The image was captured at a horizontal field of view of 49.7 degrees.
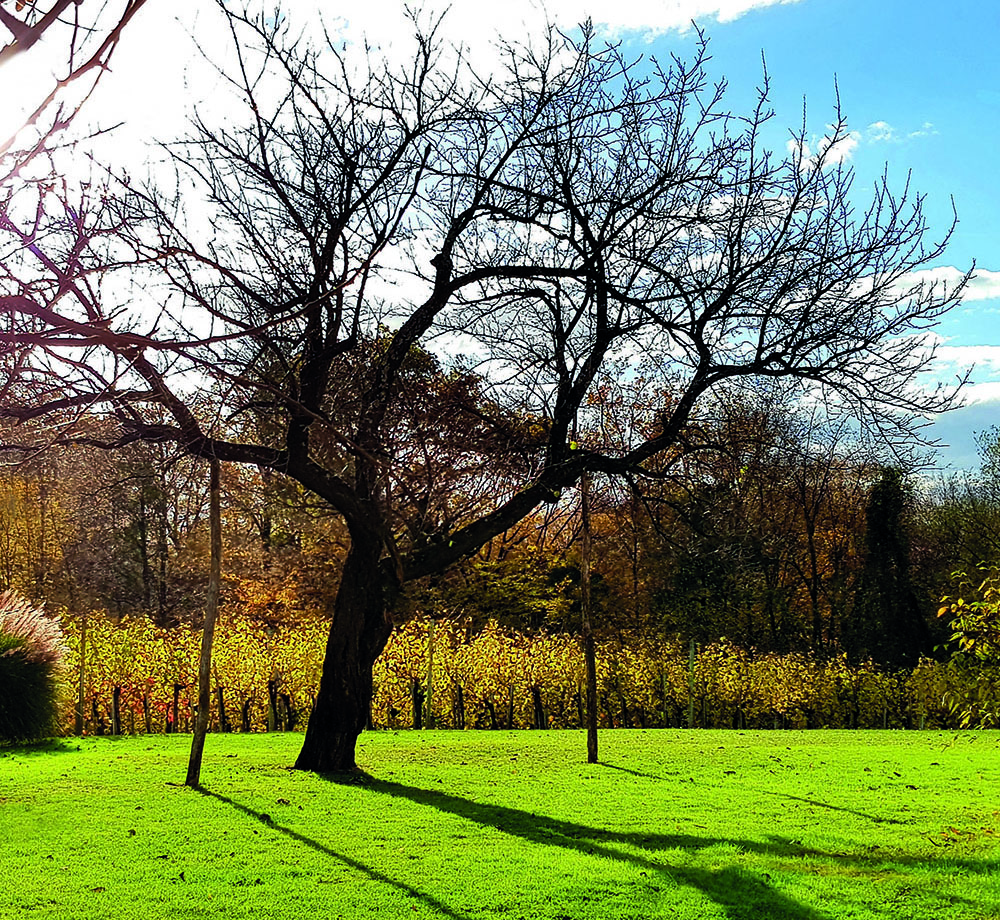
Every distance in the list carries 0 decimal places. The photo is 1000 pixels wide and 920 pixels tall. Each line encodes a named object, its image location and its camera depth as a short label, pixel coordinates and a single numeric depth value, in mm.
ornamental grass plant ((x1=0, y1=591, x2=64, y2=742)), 11945
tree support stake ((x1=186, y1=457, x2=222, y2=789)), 9258
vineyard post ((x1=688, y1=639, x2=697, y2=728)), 17656
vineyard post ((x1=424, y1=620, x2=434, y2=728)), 16266
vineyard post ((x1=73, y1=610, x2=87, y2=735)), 15023
